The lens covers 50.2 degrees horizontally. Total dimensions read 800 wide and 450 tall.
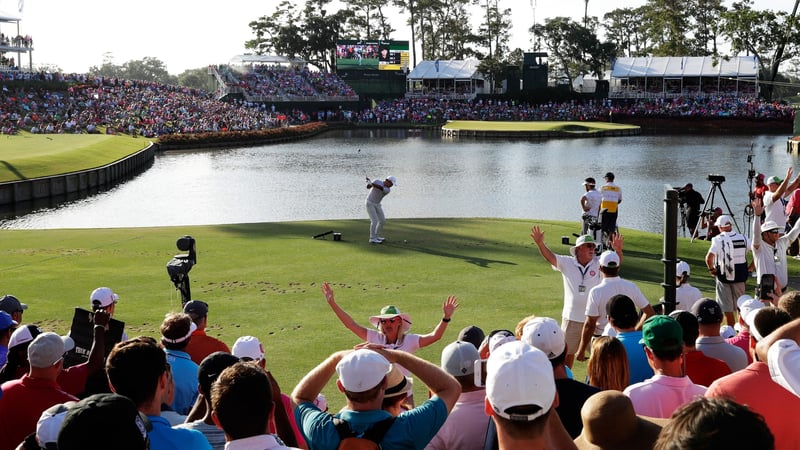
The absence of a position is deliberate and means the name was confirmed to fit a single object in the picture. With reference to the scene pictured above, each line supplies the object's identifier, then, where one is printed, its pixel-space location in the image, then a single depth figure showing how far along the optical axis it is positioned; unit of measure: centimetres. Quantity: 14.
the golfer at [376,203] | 1886
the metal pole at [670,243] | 888
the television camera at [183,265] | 1029
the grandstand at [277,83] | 9431
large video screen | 10669
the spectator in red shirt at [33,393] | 523
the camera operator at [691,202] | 2228
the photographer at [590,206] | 1825
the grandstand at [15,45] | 8919
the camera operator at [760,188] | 2014
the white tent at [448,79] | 10394
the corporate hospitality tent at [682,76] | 9275
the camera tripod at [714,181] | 2042
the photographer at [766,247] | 1140
